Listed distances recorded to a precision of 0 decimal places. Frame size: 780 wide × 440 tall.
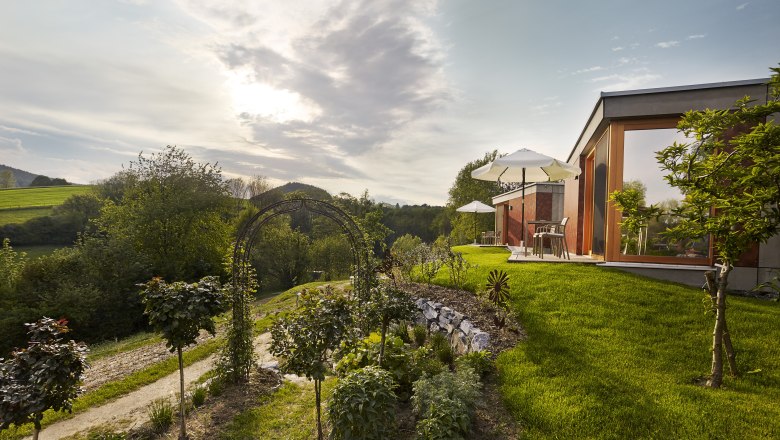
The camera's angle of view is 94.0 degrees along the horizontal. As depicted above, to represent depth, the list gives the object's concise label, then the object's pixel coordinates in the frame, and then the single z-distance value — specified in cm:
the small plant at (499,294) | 629
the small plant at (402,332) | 711
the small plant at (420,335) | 697
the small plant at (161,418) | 487
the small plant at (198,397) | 550
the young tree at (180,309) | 458
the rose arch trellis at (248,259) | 628
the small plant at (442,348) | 573
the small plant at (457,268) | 855
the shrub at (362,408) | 374
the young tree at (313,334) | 425
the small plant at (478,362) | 492
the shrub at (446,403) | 372
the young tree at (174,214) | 2023
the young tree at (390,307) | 519
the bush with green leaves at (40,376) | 367
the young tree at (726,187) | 375
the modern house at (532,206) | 1614
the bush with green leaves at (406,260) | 1006
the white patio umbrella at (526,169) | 930
